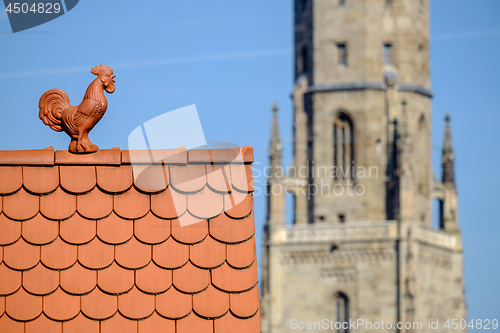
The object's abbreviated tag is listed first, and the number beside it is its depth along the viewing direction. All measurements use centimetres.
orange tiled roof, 1925
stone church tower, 12662
